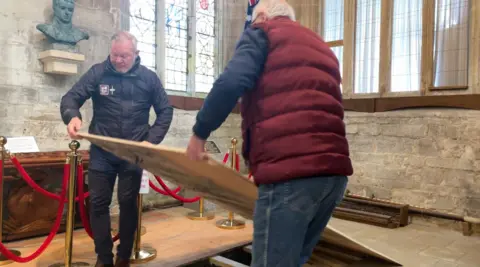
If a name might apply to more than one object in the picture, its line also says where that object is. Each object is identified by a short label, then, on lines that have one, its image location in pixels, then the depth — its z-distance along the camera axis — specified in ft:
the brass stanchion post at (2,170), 9.72
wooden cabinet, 12.23
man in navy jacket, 8.82
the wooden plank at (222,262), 10.55
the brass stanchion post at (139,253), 10.45
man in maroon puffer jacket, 4.77
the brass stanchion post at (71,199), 8.88
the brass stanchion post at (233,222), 14.20
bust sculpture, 13.71
